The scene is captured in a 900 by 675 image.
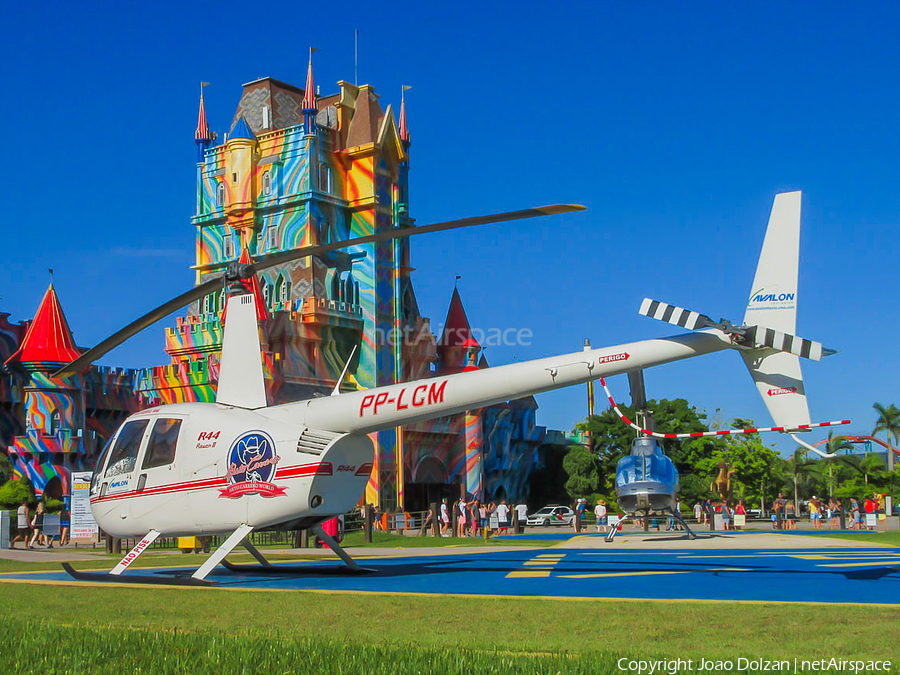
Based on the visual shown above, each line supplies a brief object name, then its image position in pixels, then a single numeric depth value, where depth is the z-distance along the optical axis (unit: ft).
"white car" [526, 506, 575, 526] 183.73
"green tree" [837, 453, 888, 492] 216.54
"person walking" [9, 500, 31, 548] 113.50
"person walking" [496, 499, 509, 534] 128.16
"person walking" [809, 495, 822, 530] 138.31
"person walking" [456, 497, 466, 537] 117.91
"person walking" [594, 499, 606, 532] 126.52
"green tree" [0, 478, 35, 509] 147.74
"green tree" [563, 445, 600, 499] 202.28
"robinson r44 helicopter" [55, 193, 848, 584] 38.81
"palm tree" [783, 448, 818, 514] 259.80
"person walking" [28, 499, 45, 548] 108.04
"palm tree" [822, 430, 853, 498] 248.73
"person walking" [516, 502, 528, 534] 132.88
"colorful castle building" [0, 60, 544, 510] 175.32
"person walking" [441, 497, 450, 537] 129.46
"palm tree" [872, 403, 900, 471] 302.25
